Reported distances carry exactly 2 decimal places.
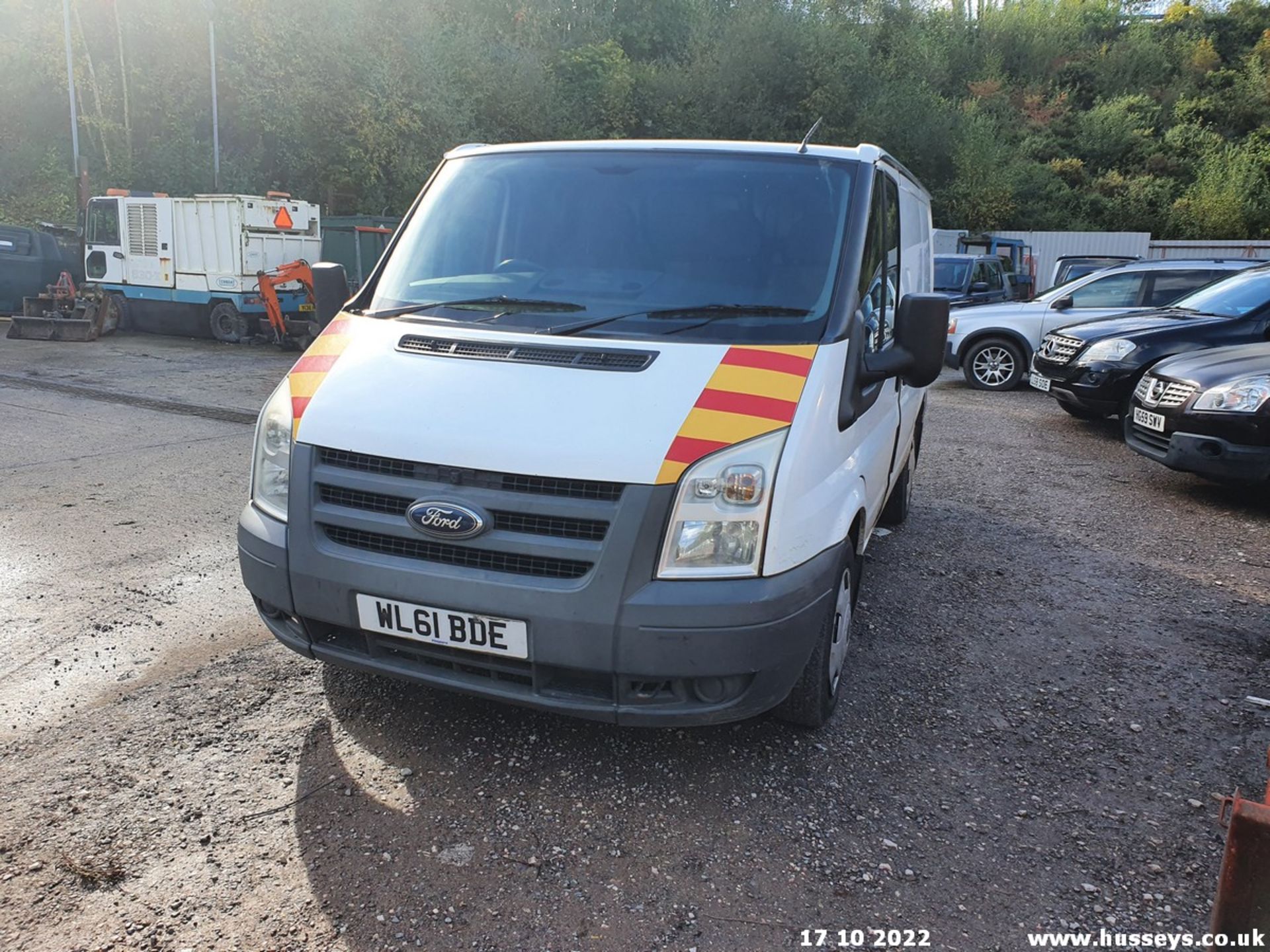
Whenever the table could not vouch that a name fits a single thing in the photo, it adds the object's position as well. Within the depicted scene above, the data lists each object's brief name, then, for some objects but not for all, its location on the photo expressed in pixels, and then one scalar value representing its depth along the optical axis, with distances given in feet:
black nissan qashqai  19.89
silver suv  37.81
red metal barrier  5.41
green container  60.54
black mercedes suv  28.27
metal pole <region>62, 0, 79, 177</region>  65.87
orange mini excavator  49.70
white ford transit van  8.70
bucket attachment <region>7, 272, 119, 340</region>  51.34
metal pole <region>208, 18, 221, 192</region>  70.59
